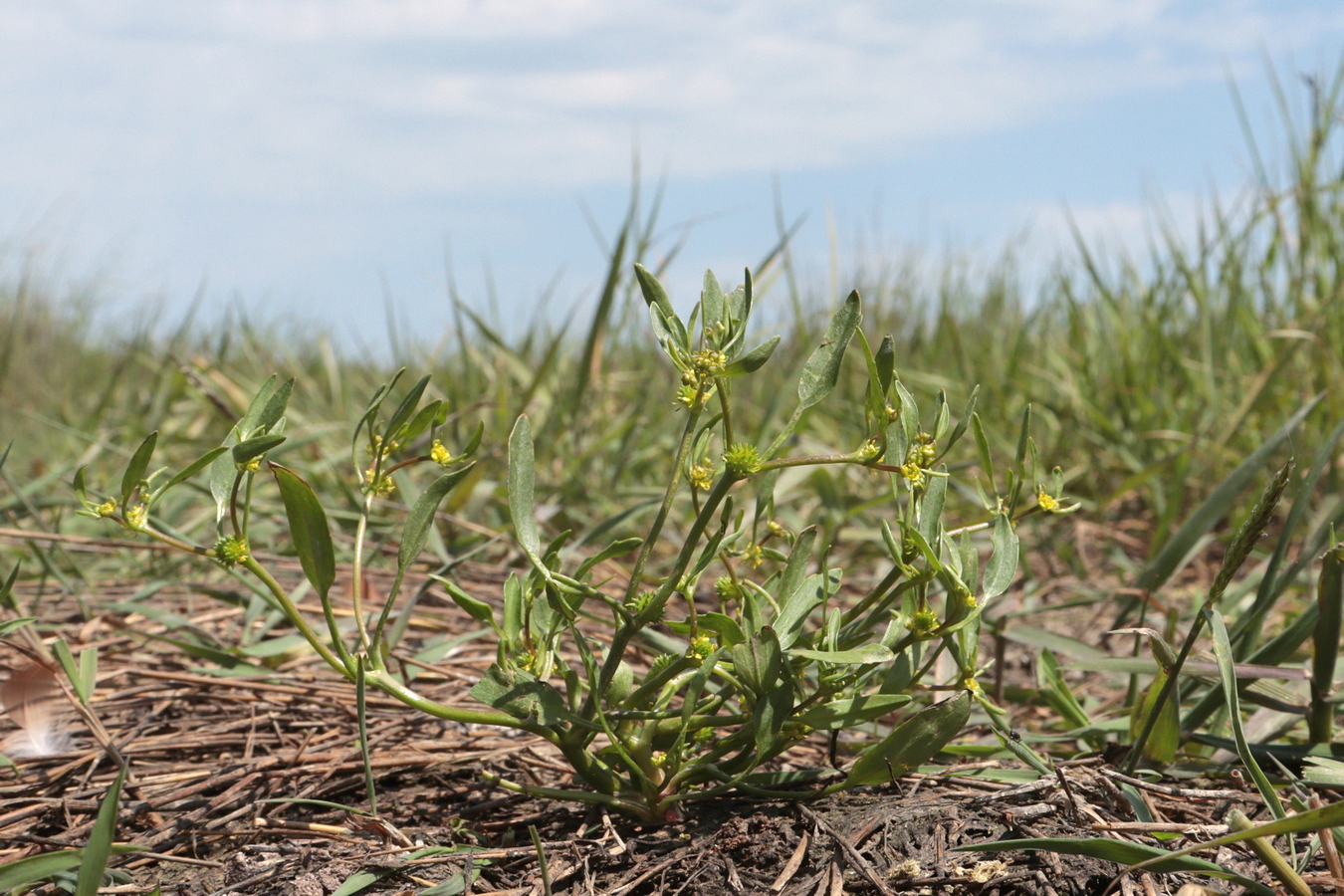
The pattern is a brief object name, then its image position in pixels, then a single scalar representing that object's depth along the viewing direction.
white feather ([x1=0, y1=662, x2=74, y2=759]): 0.48
